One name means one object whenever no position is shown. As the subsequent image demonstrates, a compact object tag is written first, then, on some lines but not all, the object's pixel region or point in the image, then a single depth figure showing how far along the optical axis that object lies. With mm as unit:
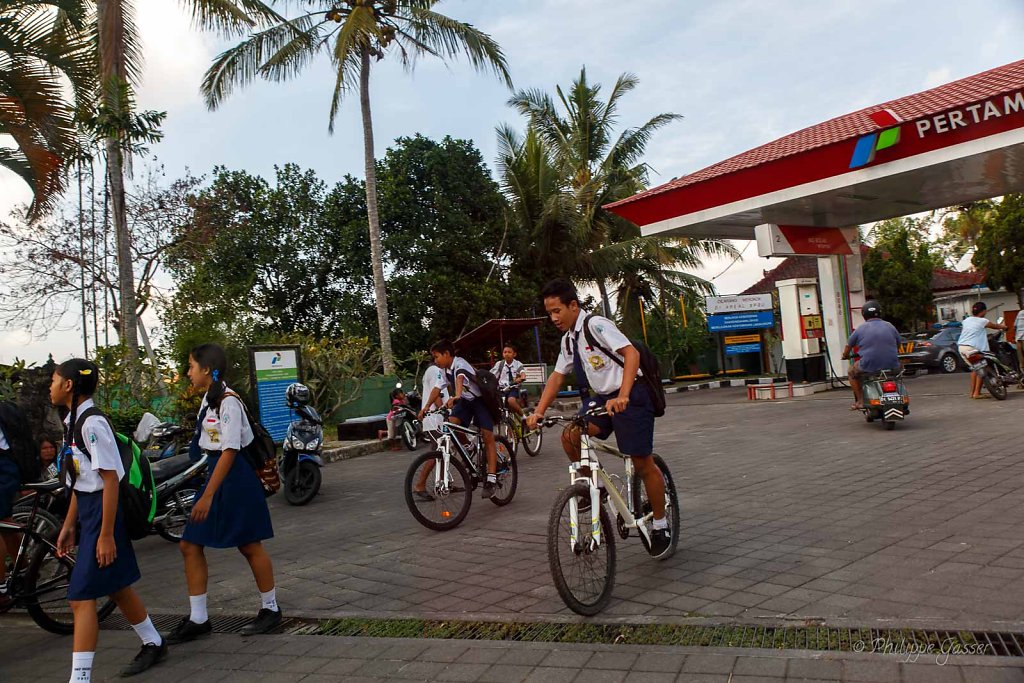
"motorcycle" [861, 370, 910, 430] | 10430
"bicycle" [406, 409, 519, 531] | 6992
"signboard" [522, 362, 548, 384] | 19922
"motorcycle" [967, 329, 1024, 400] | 12625
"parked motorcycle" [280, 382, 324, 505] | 9547
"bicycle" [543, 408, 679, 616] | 4172
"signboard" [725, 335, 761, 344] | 30109
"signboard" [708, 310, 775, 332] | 29641
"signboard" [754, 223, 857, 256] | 17109
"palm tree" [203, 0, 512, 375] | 18391
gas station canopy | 13883
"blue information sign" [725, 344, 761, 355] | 30047
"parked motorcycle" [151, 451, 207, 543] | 7383
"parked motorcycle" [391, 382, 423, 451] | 14898
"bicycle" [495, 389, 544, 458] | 11512
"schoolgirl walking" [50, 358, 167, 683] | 3906
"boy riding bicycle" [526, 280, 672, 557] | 4746
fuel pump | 18844
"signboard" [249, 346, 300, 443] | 12906
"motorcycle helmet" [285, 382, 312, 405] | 9977
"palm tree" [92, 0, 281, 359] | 12820
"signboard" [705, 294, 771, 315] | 29359
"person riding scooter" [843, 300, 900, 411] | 10734
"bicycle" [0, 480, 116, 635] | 4984
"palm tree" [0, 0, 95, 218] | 10500
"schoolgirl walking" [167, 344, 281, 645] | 4488
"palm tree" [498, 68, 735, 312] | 27594
